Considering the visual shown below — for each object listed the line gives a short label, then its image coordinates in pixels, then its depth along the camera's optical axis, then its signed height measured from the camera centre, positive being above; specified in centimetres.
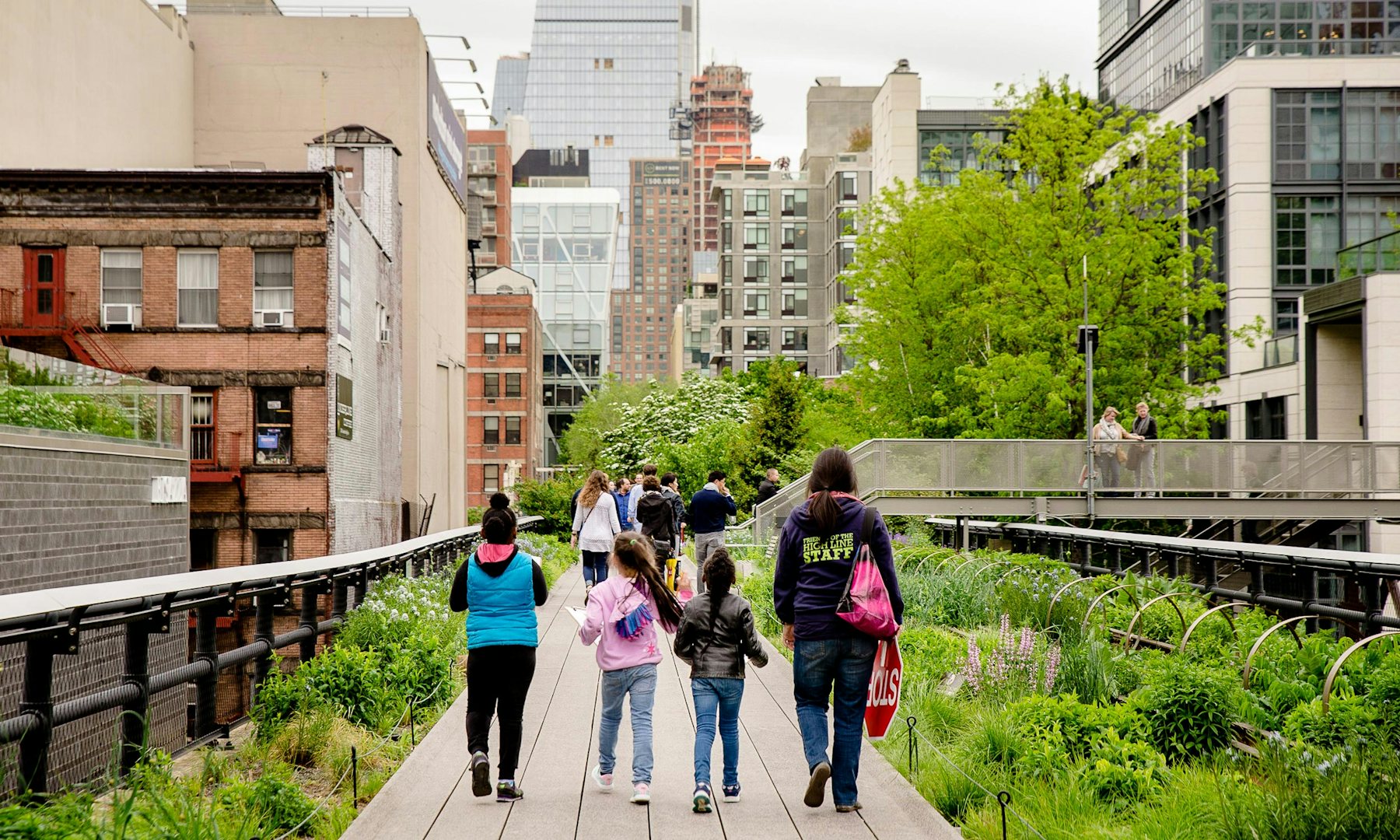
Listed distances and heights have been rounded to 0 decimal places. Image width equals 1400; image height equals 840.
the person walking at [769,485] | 2895 -130
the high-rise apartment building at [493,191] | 11931 +2080
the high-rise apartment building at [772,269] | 12412 +1437
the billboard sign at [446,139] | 5825 +1333
